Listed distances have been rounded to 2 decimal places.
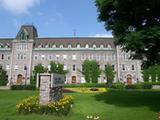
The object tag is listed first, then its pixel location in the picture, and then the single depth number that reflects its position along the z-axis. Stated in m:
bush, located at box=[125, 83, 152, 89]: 24.12
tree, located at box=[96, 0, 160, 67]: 8.10
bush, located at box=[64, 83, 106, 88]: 26.40
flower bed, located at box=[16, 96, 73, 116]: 6.60
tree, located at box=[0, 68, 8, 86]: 32.14
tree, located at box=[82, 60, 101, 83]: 32.79
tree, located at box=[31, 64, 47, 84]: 32.85
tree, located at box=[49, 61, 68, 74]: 33.10
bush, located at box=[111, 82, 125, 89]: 23.87
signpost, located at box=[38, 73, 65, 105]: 7.10
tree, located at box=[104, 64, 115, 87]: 32.88
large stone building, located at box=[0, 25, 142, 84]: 34.05
